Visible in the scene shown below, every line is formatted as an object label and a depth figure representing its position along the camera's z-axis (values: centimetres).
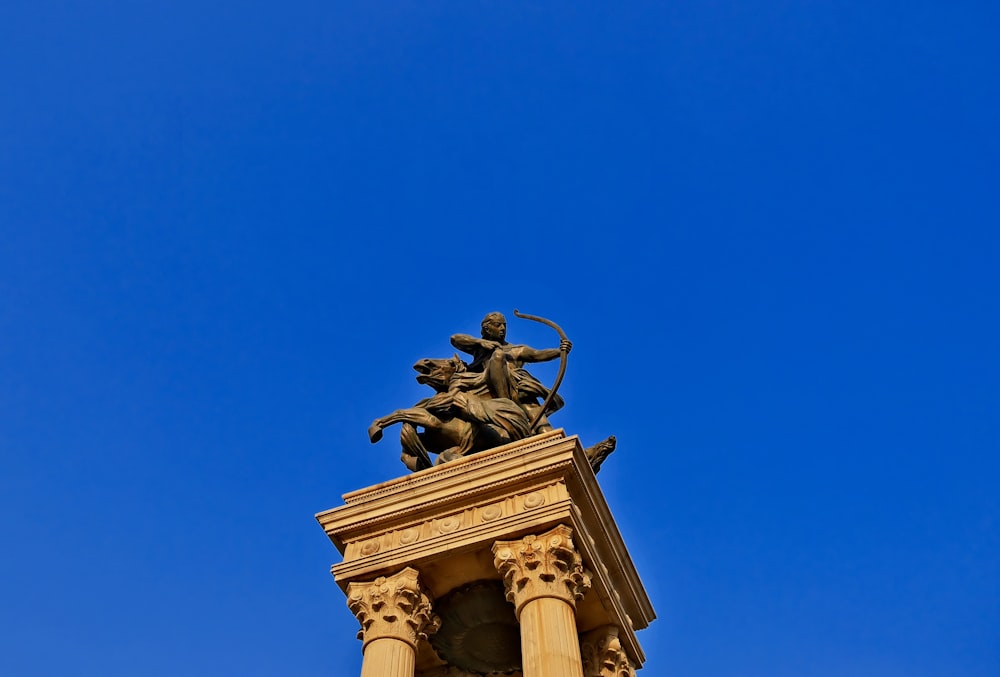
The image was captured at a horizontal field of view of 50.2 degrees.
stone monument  1573
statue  1931
